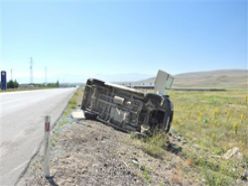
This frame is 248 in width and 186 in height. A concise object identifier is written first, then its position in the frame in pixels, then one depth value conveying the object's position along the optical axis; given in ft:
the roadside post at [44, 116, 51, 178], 10.40
